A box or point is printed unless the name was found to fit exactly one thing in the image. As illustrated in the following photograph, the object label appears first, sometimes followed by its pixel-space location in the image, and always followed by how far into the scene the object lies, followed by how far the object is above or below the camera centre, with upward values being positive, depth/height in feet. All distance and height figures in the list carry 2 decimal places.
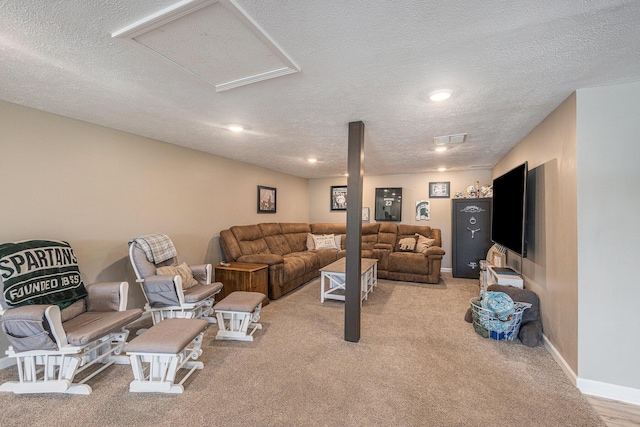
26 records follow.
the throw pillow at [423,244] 17.49 -2.21
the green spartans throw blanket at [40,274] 6.45 -1.74
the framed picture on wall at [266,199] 17.75 +0.75
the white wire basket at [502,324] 8.98 -3.92
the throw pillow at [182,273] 9.57 -2.38
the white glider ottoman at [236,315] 8.86 -3.65
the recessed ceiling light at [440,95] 6.68 +3.07
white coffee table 12.58 -3.46
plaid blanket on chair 9.48 -1.41
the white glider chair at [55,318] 6.14 -2.88
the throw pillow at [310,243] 20.02 -2.56
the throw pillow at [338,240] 20.20 -2.31
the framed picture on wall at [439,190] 19.38 +1.60
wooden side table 11.88 -3.19
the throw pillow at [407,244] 18.26 -2.34
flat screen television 9.07 +0.08
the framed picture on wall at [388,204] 20.63 +0.56
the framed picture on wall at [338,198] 22.64 +1.09
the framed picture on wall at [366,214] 21.58 -0.27
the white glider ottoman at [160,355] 6.15 -3.53
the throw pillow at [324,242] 19.85 -2.41
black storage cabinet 16.85 -1.50
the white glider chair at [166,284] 8.92 -2.63
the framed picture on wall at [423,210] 19.86 +0.09
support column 8.82 -0.89
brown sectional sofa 13.79 -2.56
